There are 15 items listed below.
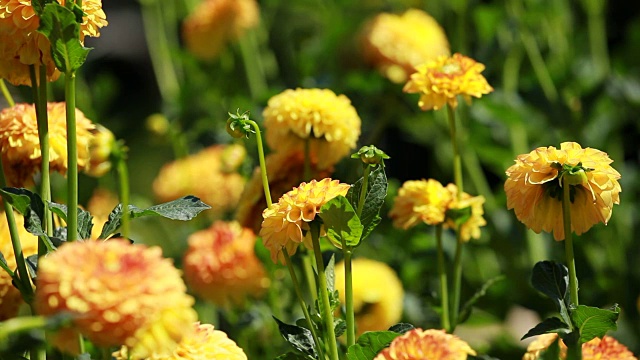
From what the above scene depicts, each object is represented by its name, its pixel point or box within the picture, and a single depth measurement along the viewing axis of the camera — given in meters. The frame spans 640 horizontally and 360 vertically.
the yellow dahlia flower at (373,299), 2.71
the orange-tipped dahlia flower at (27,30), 2.27
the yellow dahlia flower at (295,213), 2.24
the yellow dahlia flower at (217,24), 3.09
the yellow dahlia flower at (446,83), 2.38
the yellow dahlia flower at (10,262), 2.35
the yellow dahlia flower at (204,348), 2.22
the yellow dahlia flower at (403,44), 3.06
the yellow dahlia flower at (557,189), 2.25
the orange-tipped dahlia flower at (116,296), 2.08
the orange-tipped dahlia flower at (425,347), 2.16
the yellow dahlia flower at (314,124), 2.46
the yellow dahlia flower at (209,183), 2.87
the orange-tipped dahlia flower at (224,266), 2.70
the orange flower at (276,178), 2.50
